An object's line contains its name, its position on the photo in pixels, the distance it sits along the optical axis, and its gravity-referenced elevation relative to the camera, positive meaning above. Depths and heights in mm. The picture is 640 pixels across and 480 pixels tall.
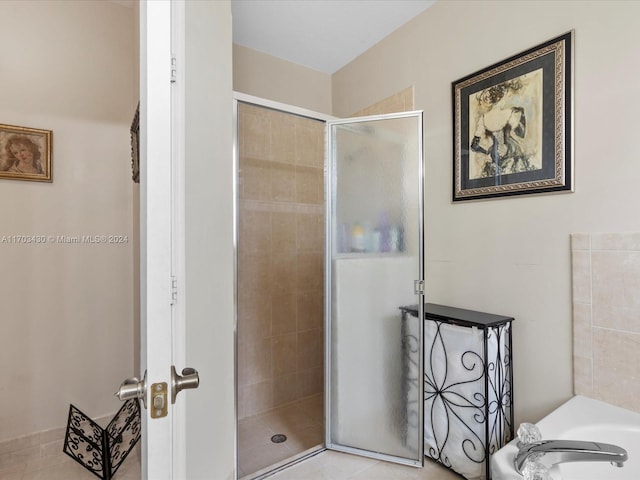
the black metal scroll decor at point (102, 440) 1661 -1030
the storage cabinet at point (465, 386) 1567 -720
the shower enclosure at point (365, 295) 1800 -307
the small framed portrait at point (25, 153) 1869 +483
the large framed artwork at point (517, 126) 1479 +544
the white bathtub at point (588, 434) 1064 -679
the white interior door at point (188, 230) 688 +25
